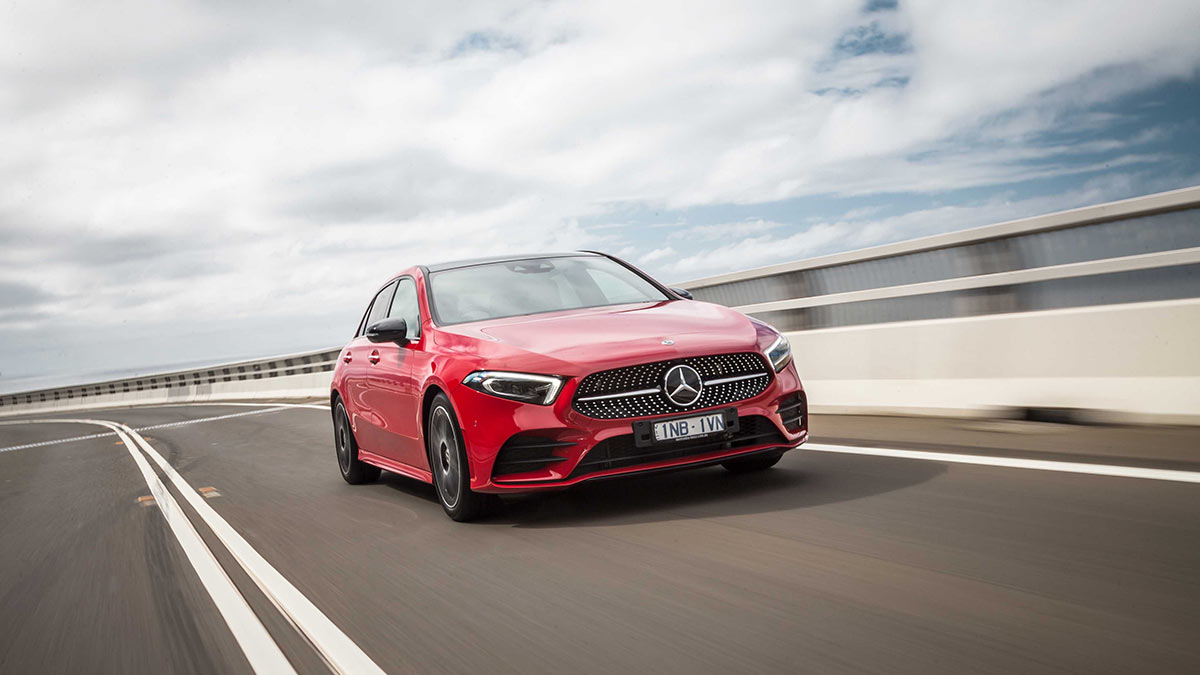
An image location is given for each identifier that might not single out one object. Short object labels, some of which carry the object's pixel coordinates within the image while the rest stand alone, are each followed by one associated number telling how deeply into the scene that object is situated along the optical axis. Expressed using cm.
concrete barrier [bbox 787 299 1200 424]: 710
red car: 594
